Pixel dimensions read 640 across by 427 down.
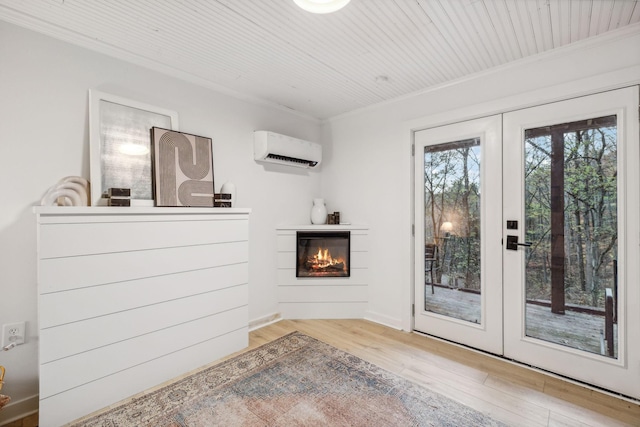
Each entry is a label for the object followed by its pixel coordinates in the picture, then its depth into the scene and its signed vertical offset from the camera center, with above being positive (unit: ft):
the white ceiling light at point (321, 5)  4.79 +3.50
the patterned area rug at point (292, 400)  5.53 -3.94
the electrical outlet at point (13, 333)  5.64 -2.35
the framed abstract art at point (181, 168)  7.41 +1.25
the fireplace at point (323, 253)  10.91 -1.52
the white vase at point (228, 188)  8.79 +0.80
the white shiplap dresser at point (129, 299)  5.40 -1.89
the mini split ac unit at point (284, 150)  9.77 +2.30
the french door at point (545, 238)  6.20 -0.65
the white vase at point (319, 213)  11.30 +0.03
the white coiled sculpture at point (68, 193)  5.90 +0.46
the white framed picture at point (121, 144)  6.56 +1.69
